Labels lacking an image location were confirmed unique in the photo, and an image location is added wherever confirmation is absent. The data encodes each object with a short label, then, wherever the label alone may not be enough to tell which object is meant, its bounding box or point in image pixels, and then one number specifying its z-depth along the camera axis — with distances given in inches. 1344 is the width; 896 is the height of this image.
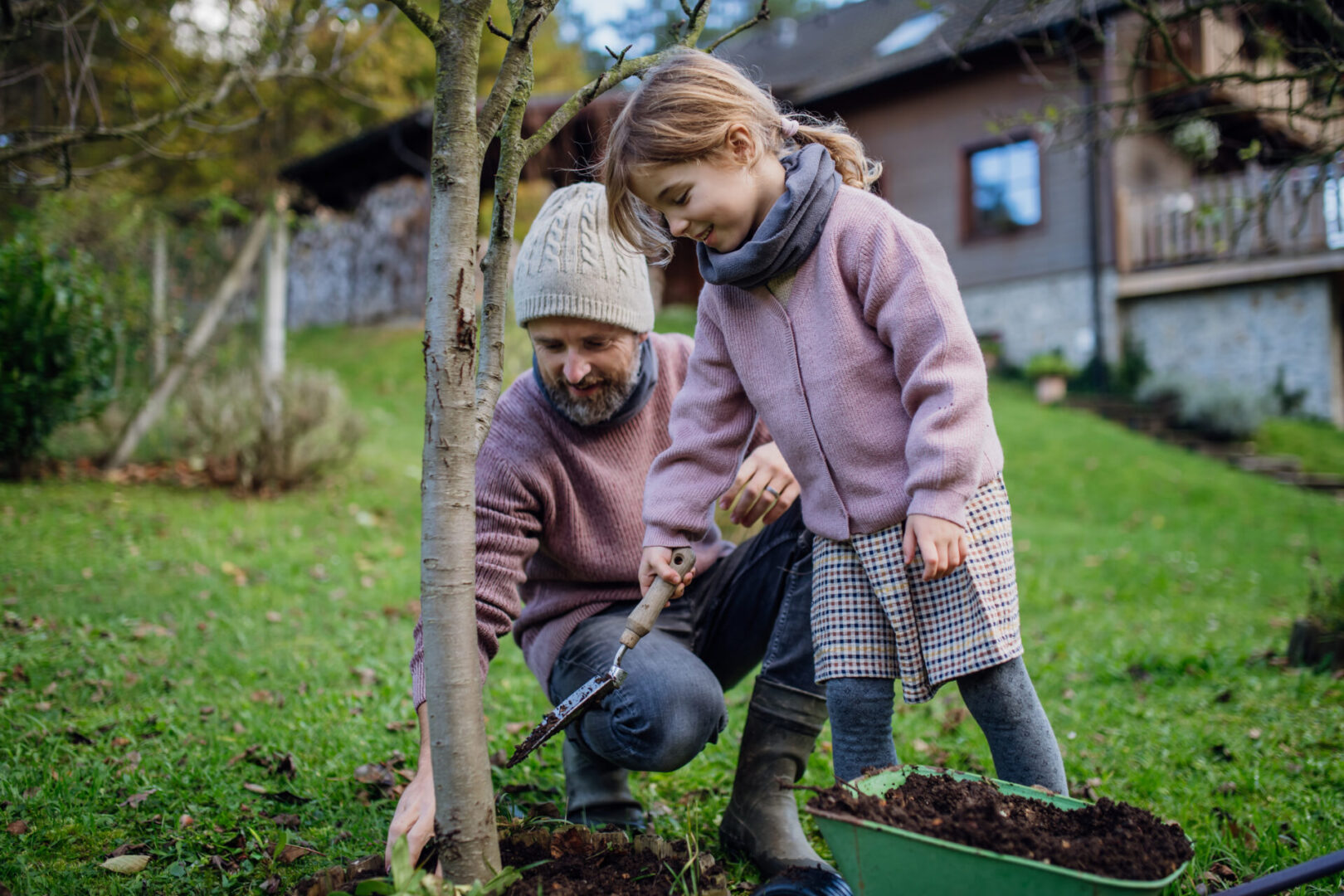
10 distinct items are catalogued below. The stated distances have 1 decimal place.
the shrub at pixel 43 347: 218.4
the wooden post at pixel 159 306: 278.5
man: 79.5
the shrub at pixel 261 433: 259.0
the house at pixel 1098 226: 441.4
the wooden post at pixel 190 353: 274.1
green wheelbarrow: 47.3
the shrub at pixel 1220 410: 434.9
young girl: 67.1
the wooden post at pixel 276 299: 314.7
